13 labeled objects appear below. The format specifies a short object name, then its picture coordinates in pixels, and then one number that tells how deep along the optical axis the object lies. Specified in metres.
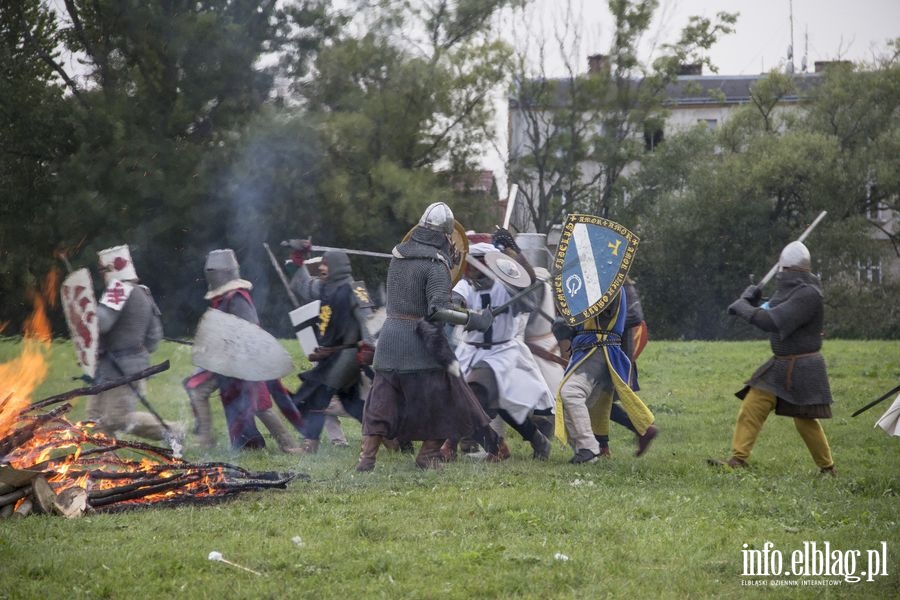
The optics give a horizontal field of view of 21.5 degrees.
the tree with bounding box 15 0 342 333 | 39.34
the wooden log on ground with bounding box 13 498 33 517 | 12.25
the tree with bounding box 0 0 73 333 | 42.27
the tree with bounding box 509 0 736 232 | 62.74
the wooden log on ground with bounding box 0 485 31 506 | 12.15
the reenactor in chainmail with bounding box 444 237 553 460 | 17.48
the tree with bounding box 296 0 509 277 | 47.07
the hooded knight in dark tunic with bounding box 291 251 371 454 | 19.16
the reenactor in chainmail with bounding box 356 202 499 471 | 15.73
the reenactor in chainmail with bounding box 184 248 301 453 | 18.54
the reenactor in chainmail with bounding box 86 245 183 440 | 17.58
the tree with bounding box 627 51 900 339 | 61.73
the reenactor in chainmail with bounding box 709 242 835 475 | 16.42
